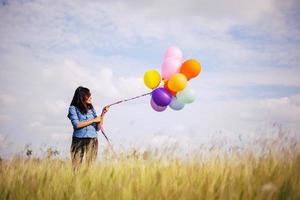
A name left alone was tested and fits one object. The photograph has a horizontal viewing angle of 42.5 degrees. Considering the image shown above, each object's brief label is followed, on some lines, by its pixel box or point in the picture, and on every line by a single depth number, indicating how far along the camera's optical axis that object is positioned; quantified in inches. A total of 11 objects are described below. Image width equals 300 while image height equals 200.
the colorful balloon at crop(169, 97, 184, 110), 241.3
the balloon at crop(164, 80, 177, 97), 235.6
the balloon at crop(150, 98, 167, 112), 242.7
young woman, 204.8
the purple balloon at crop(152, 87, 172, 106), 231.8
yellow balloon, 238.8
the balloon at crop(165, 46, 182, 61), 243.7
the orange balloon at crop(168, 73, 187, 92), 226.2
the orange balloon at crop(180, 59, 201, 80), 234.4
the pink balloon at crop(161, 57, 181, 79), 239.8
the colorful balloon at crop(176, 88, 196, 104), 235.9
